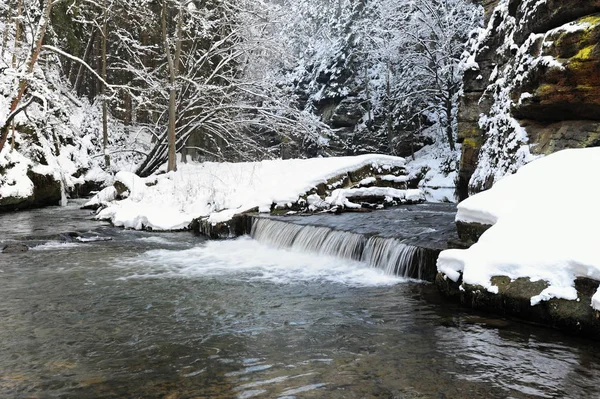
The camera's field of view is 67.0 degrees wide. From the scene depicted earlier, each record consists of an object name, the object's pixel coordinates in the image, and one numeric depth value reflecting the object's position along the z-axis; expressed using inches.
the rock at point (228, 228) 419.8
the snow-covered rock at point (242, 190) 463.2
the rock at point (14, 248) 328.5
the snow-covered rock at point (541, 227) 173.9
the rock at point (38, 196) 561.0
